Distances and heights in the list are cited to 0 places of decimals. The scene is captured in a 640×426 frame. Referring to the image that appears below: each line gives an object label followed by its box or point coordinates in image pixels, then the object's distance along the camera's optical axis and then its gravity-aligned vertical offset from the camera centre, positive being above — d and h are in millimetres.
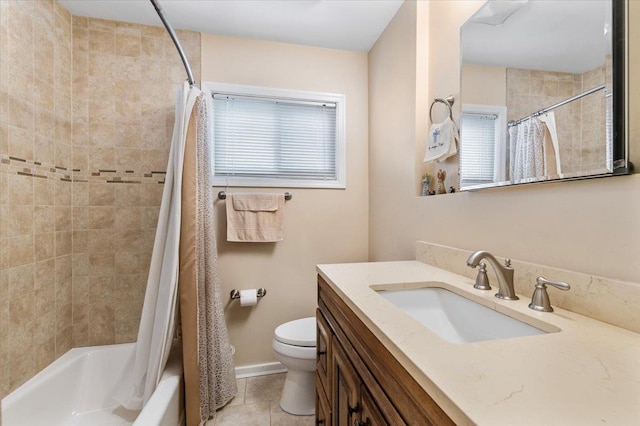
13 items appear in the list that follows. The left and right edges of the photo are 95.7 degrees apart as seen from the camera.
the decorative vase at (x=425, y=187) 1512 +114
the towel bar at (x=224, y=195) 1962 +107
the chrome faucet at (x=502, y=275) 887 -209
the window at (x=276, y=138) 2023 +532
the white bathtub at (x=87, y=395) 1295 -930
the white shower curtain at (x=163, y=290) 1435 -401
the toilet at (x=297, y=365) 1575 -854
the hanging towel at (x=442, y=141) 1332 +320
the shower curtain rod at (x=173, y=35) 1259 +877
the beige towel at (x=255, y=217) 1941 -47
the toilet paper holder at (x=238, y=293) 1963 -567
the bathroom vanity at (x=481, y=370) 418 -286
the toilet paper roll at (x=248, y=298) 1917 -581
